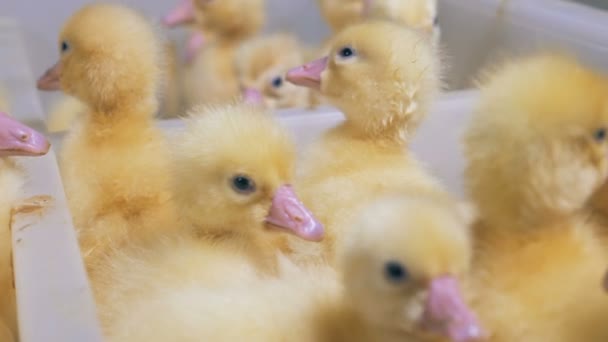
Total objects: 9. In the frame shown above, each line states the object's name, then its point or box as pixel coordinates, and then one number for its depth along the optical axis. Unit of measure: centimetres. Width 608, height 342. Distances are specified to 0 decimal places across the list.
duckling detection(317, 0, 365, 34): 83
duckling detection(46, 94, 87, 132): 76
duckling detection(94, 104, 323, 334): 60
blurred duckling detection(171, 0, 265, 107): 86
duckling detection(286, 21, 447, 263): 64
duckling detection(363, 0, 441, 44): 78
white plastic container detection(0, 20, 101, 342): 56
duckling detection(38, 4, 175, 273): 65
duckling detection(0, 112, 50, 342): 61
